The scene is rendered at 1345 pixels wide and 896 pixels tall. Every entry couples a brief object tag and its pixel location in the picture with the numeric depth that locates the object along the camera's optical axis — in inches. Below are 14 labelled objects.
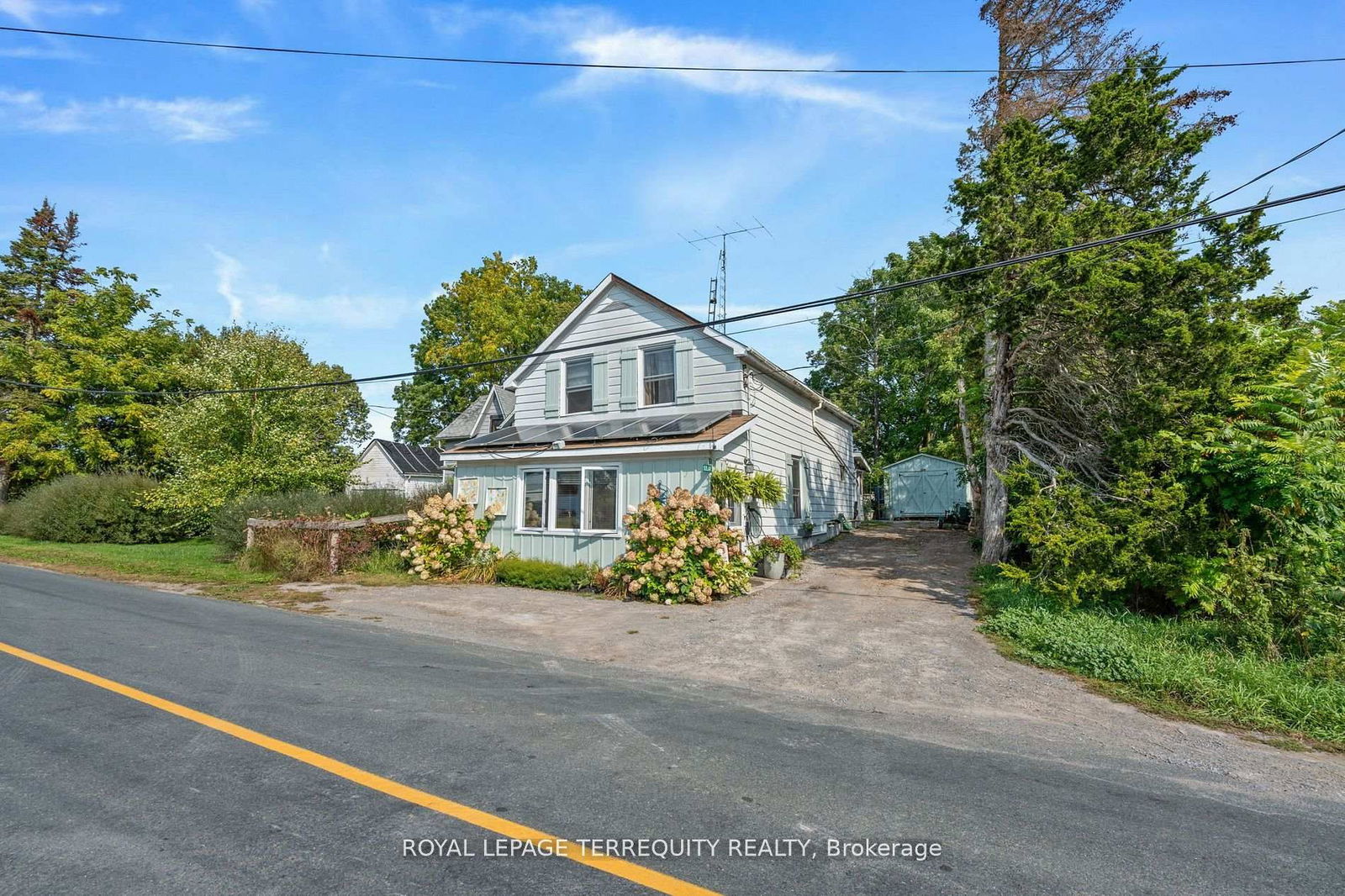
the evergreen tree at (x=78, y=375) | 1021.8
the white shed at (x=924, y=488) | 1056.2
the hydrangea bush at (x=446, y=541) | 530.9
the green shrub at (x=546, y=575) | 488.1
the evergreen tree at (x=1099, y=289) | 356.2
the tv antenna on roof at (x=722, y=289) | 660.1
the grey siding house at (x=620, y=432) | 515.5
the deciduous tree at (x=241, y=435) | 698.2
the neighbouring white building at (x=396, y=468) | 1291.8
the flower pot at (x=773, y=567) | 519.8
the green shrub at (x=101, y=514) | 812.0
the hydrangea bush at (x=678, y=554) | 433.1
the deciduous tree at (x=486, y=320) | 1095.0
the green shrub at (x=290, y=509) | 616.1
